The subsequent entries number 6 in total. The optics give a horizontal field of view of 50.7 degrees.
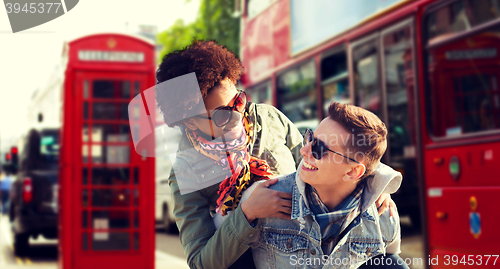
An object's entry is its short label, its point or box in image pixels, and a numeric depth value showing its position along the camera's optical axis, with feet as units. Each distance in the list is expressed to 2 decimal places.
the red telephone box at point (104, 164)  18.45
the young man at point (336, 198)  5.14
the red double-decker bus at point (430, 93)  10.92
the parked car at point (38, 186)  24.64
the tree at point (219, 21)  44.86
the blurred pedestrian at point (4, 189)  62.75
